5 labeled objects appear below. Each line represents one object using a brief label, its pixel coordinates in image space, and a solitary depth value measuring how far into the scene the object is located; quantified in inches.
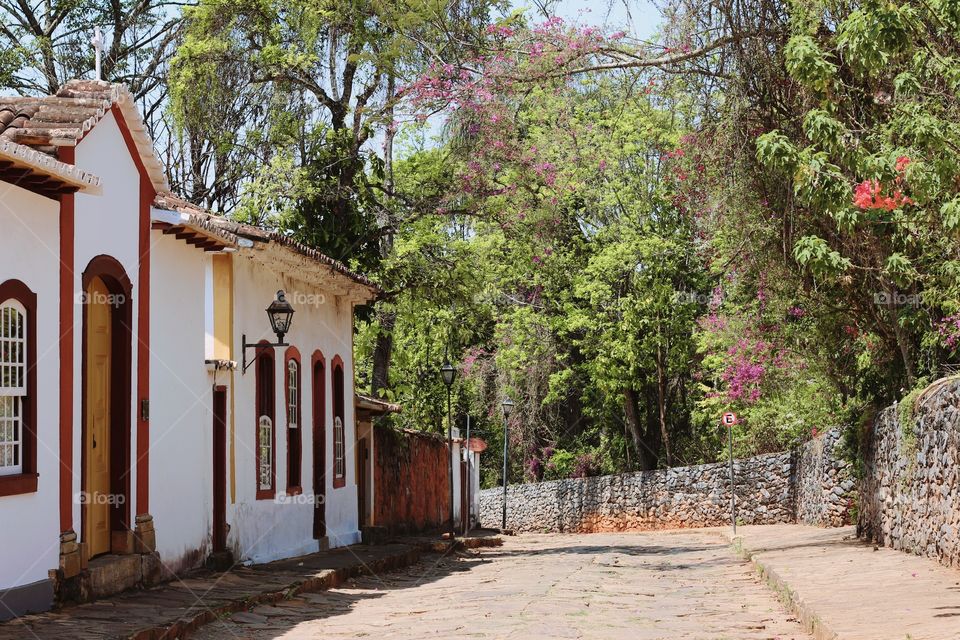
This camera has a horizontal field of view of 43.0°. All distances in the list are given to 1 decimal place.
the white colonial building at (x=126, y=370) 418.3
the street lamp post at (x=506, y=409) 1323.8
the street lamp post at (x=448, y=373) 973.8
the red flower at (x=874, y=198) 417.4
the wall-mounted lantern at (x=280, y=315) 626.2
